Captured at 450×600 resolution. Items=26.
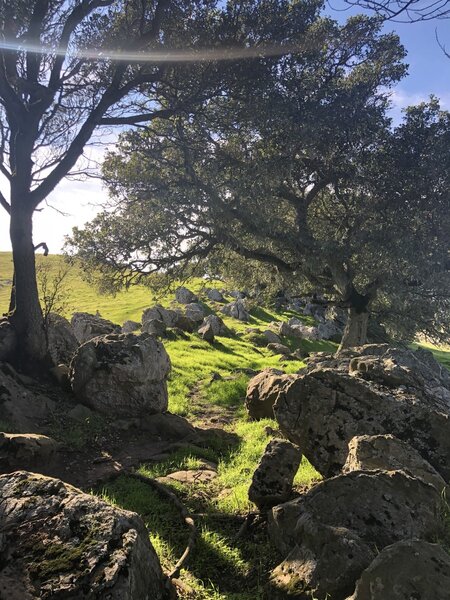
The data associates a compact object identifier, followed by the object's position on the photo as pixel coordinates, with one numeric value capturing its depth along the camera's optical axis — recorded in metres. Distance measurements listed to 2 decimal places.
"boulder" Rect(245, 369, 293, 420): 13.21
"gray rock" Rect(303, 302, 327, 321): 57.25
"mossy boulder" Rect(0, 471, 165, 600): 3.65
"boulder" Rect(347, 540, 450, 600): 3.72
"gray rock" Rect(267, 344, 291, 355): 30.95
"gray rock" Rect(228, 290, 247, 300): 53.59
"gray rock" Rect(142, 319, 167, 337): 29.92
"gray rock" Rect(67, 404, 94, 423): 11.59
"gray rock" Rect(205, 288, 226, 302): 54.94
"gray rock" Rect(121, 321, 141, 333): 33.72
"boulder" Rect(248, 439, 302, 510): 7.06
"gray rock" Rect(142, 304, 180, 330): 33.56
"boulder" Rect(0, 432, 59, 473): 7.92
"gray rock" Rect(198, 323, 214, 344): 30.41
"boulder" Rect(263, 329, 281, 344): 34.56
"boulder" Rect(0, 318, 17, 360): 13.06
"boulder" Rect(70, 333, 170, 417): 12.54
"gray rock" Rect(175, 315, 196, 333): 33.12
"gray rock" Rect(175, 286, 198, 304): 48.91
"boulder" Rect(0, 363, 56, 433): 10.51
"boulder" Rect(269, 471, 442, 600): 4.45
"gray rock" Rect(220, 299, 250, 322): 44.71
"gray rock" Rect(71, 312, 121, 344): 21.38
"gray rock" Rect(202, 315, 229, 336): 33.91
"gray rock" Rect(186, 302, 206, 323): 36.62
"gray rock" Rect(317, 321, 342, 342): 42.28
